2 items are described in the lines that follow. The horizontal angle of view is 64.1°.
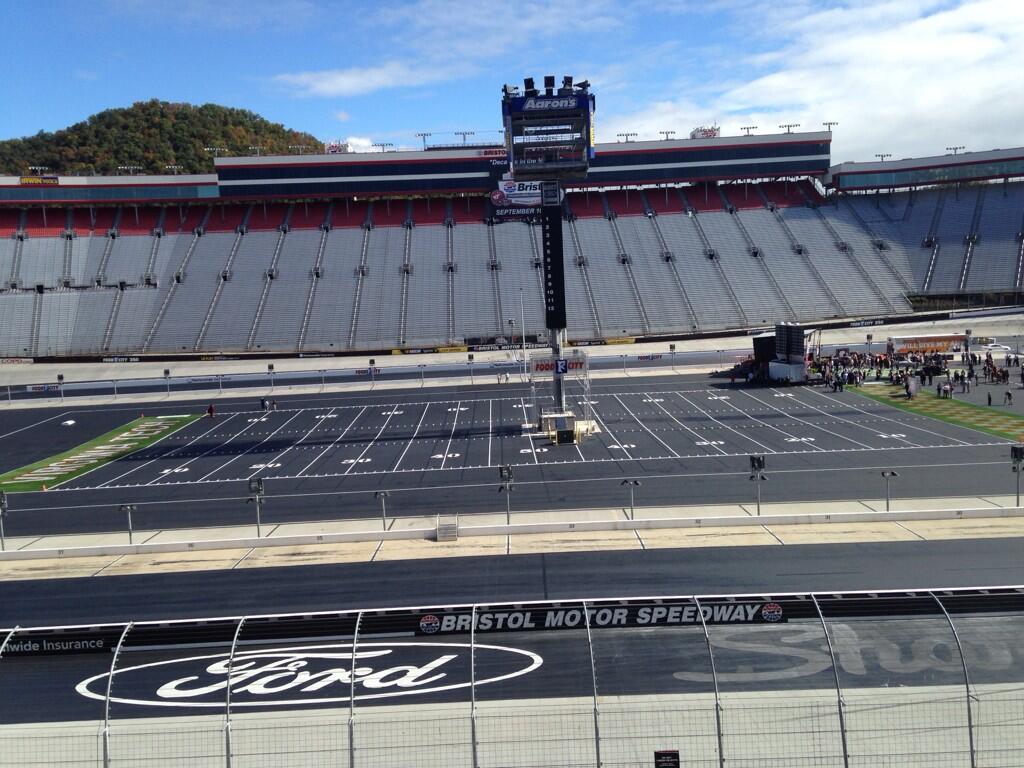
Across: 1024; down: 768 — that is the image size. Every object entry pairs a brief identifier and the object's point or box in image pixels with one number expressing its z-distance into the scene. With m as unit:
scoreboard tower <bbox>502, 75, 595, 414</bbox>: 38.78
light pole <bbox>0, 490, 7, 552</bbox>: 23.33
